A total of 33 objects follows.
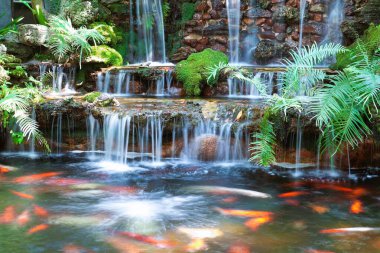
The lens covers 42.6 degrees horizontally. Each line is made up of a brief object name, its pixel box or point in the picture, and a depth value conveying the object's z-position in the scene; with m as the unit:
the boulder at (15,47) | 11.60
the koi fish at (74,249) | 4.96
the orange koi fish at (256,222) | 5.60
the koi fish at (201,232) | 5.35
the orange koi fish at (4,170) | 7.86
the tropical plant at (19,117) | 8.42
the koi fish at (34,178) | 7.36
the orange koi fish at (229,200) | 6.48
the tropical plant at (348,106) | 7.18
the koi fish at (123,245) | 4.94
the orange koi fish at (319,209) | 6.14
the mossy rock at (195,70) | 10.58
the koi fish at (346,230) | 5.46
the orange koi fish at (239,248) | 4.94
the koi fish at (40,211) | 5.97
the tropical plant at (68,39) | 11.03
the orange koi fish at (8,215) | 5.77
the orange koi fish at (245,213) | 5.95
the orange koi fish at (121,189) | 6.90
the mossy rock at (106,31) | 12.45
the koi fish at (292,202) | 6.38
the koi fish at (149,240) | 5.07
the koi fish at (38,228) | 5.44
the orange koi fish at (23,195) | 6.59
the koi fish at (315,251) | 4.94
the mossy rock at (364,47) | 9.09
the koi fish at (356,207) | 6.13
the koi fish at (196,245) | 4.98
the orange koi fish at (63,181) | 7.22
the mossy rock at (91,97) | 8.95
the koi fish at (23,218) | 5.70
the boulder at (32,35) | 11.60
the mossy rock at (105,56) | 11.34
